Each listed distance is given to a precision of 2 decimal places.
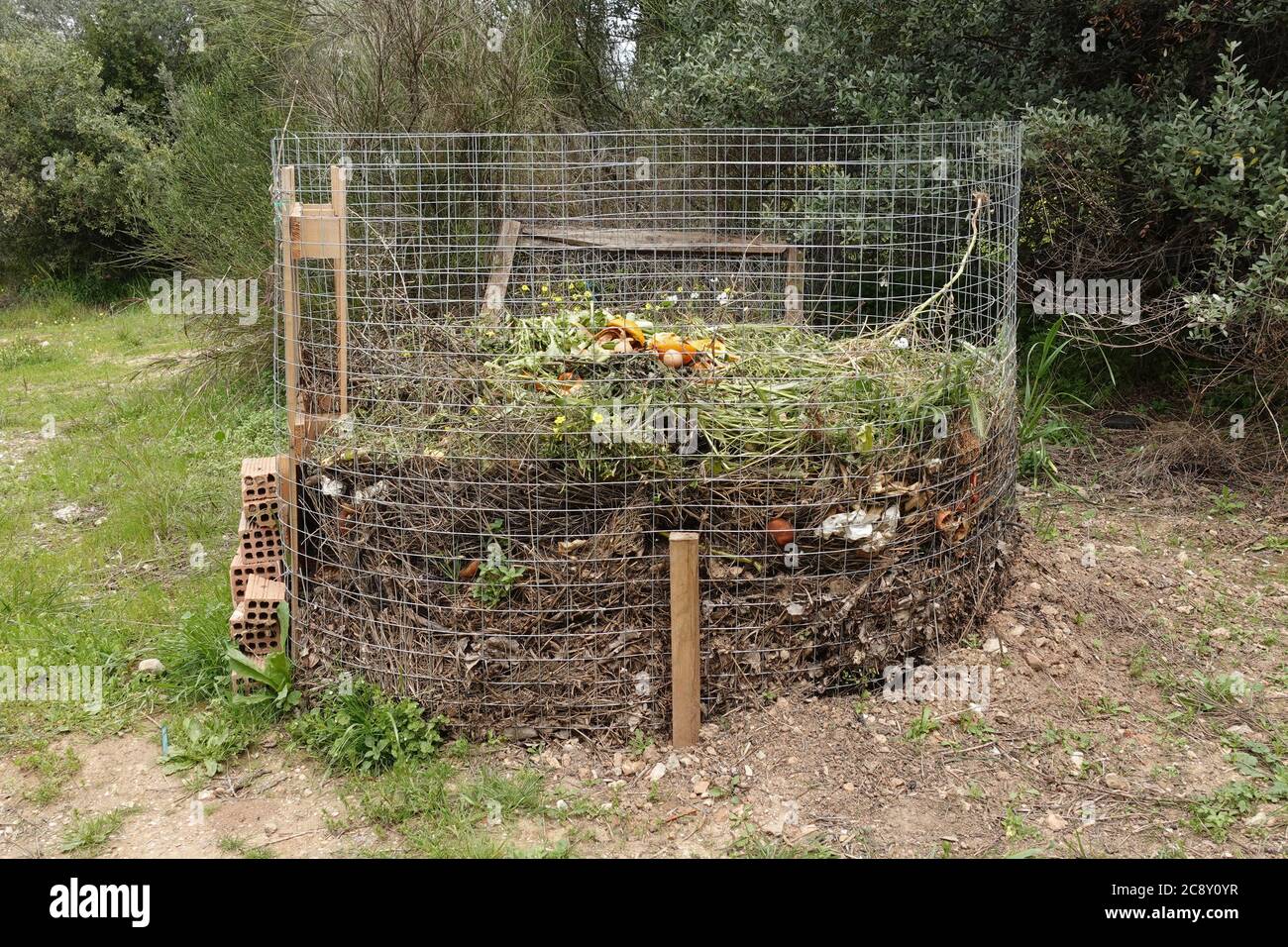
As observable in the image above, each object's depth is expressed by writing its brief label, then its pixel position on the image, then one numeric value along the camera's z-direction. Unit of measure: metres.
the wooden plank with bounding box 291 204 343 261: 4.21
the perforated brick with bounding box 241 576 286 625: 4.22
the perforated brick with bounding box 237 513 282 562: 4.32
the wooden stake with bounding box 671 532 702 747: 3.73
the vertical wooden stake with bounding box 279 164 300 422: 4.18
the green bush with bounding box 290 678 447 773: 3.85
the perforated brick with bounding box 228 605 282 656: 4.23
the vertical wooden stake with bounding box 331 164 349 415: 4.26
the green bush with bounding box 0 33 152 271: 13.39
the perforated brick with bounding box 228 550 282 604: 4.35
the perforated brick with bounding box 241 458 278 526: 4.30
